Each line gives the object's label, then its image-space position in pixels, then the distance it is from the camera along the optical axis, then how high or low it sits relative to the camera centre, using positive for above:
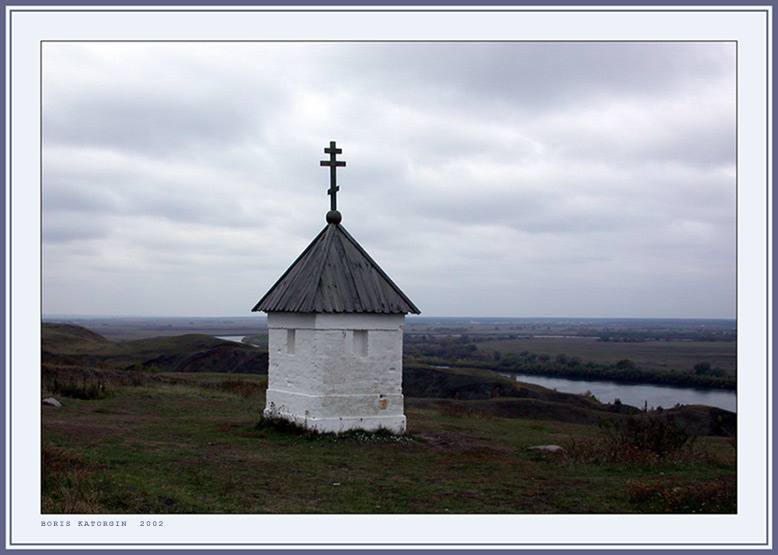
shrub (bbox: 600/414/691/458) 14.09 -3.21
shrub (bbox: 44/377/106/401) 21.59 -3.30
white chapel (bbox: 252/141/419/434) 14.85 -1.29
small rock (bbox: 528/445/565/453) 14.69 -3.52
